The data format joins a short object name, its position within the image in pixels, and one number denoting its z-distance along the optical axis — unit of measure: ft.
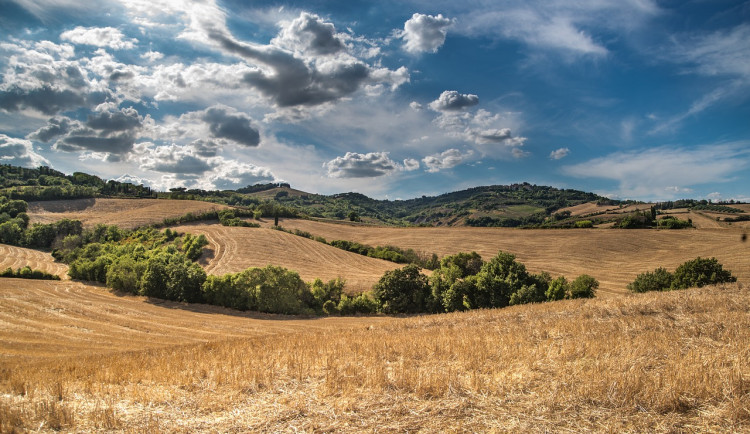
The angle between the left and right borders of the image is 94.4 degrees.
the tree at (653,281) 129.18
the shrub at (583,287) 133.80
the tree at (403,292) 164.66
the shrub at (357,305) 168.27
